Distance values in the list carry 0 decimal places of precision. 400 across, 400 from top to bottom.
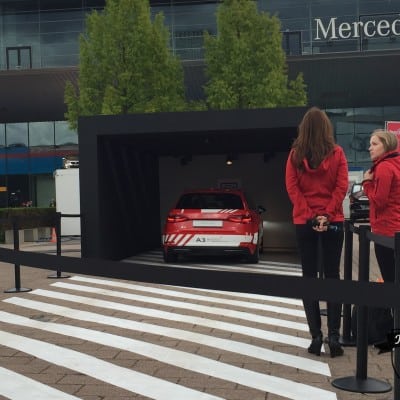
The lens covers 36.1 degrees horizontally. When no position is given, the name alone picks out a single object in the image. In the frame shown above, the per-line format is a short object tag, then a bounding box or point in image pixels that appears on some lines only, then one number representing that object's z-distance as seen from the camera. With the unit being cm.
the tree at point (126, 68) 2292
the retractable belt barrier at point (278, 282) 257
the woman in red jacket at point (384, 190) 522
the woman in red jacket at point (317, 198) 495
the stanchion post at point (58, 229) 927
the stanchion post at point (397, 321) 305
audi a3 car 1108
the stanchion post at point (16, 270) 826
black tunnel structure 1091
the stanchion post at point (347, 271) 524
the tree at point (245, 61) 2250
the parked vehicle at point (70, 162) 2254
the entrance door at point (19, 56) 3353
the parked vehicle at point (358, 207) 2688
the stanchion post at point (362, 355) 403
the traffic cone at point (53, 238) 2017
